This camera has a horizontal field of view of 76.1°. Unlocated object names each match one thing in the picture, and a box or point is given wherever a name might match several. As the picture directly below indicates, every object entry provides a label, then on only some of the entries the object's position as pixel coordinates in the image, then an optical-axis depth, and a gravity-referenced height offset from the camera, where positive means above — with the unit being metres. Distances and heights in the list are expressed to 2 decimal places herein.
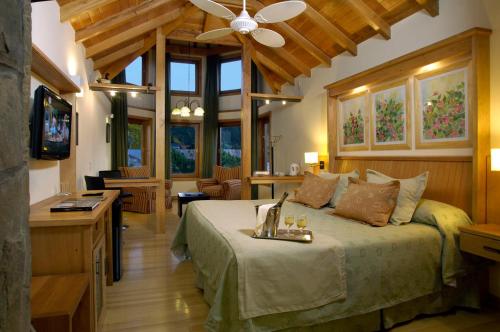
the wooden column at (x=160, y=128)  4.92 +0.59
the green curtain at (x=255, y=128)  7.36 +0.88
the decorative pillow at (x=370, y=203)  2.69 -0.34
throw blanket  1.84 -0.66
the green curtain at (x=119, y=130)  7.17 +0.82
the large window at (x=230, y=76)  8.47 +2.39
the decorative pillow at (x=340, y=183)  3.53 -0.21
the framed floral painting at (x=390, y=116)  3.44 +0.55
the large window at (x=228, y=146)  8.75 +0.53
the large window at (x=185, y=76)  8.44 +2.40
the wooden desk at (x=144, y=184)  4.57 -0.26
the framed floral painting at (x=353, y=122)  4.11 +0.57
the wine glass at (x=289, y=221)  2.27 -0.40
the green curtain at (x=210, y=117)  8.42 +1.28
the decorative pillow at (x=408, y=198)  2.70 -0.30
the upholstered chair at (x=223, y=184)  6.99 -0.44
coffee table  5.78 -0.58
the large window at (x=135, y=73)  7.77 +2.30
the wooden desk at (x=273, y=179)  5.19 -0.23
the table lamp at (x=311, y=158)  4.94 +0.10
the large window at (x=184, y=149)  8.62 +0.45
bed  1.88 -0.72
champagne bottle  2.20 -0.40
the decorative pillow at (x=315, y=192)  3.57 -0.31
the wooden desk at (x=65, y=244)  1.88 -0.47
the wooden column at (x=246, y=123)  5.30 +0.70
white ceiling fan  2.58 +1.29
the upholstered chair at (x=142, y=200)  6.56 -0.70
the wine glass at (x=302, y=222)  2.25 -0.41
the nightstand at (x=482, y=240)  2.22 -0.56
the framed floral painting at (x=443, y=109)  2.80 +0.52
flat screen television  2.32 +0.33
